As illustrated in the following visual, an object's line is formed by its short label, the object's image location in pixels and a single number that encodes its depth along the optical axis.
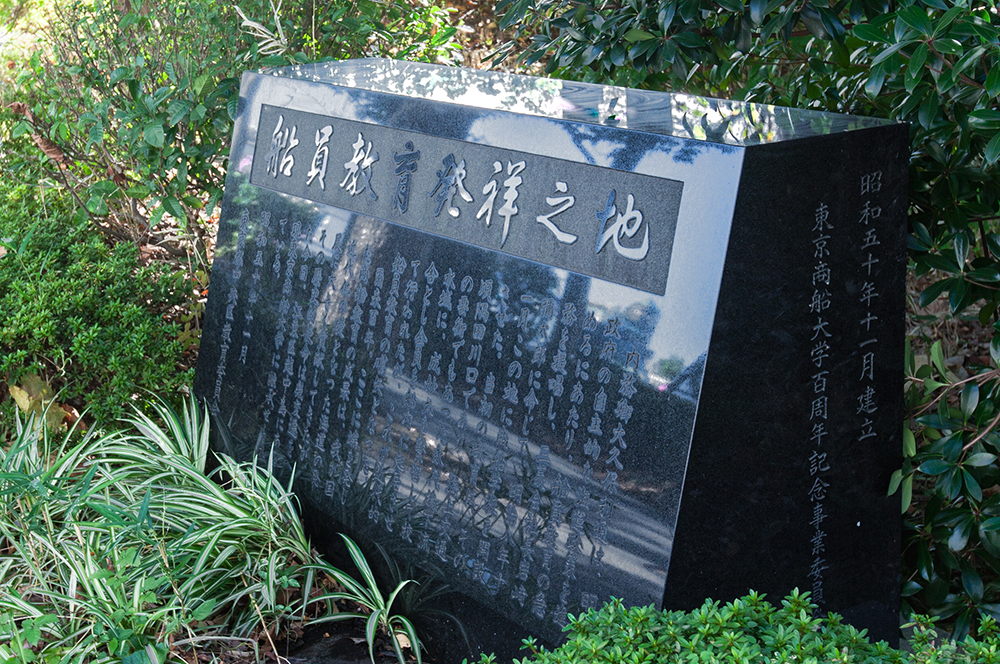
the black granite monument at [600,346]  1.99
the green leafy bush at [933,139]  2.05
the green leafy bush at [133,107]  3.88
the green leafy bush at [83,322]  3.61
